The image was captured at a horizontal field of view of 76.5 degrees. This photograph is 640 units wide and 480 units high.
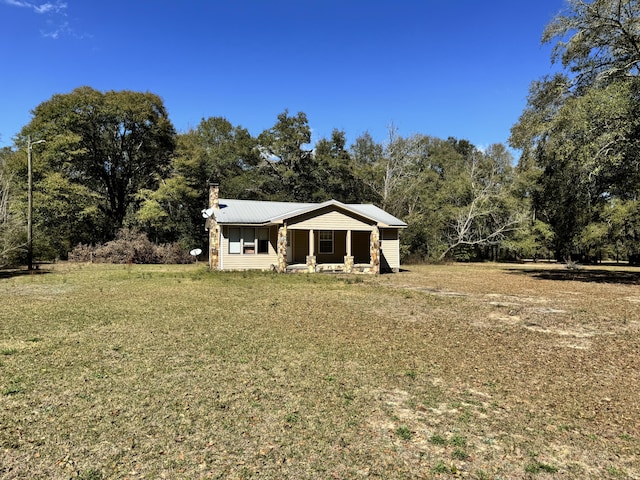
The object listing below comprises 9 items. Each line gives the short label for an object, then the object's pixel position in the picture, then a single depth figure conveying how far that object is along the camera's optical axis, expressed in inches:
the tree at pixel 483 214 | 1202.6
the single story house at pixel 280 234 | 773.9
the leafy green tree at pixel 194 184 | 1134.4
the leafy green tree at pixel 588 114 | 535.8
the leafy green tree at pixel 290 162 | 1349.7
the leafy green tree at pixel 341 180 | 1371.8
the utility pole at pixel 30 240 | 743.7
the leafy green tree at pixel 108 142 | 1061.1
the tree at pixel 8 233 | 661.3
